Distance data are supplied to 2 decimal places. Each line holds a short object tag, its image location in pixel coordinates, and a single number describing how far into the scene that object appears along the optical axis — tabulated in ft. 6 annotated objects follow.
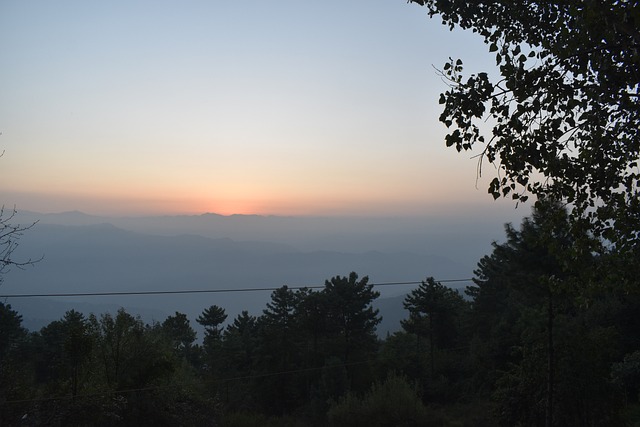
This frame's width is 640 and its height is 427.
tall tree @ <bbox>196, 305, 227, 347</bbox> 210.59
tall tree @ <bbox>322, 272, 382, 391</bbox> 133.28
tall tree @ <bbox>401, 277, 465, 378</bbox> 136.15
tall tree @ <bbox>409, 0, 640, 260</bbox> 13.98
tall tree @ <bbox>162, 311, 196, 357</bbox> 211.35
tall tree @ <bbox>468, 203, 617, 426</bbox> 47.19
